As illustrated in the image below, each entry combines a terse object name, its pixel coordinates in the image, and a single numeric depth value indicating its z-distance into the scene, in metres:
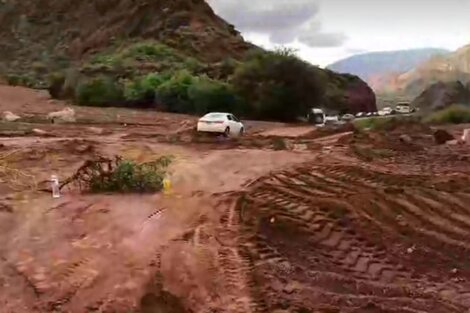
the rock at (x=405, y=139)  25.58
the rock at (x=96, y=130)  27.67
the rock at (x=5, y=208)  12.68
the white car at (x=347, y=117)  46.38
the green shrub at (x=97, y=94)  48.03
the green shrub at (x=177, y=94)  45.00
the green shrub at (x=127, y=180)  14.15
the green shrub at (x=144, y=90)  48.28
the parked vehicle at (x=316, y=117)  41.19
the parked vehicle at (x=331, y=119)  41.84
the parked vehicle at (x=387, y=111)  56.90
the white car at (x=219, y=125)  27.41
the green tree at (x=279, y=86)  41.97
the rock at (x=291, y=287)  8.53
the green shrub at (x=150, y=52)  62.38
